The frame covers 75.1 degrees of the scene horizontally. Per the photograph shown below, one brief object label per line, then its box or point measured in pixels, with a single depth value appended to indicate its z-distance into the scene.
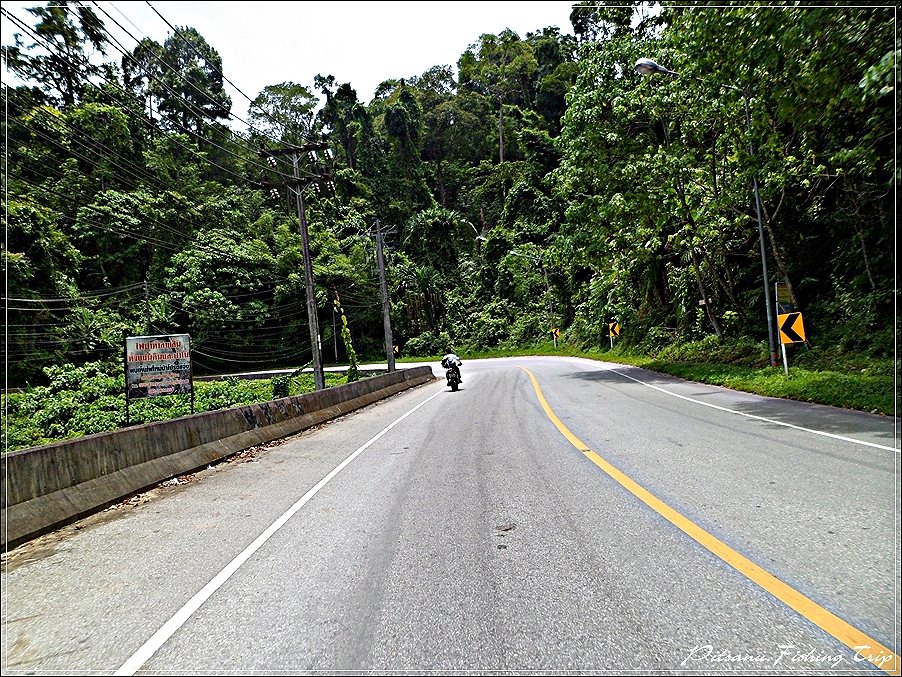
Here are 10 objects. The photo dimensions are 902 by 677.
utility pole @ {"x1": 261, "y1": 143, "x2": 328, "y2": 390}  21.23
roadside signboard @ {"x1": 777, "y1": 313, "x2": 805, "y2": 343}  15.05
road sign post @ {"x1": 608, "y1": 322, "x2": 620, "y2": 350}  38.19
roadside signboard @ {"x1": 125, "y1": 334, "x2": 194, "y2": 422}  11.92
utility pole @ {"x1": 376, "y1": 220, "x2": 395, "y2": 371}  35.27
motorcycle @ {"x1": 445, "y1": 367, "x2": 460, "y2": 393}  25.22
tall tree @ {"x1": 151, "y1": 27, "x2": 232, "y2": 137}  66.75
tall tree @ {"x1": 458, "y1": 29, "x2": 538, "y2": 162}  79.00
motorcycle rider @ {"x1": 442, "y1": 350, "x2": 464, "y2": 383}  25.52
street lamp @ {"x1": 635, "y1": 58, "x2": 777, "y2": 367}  14.58
